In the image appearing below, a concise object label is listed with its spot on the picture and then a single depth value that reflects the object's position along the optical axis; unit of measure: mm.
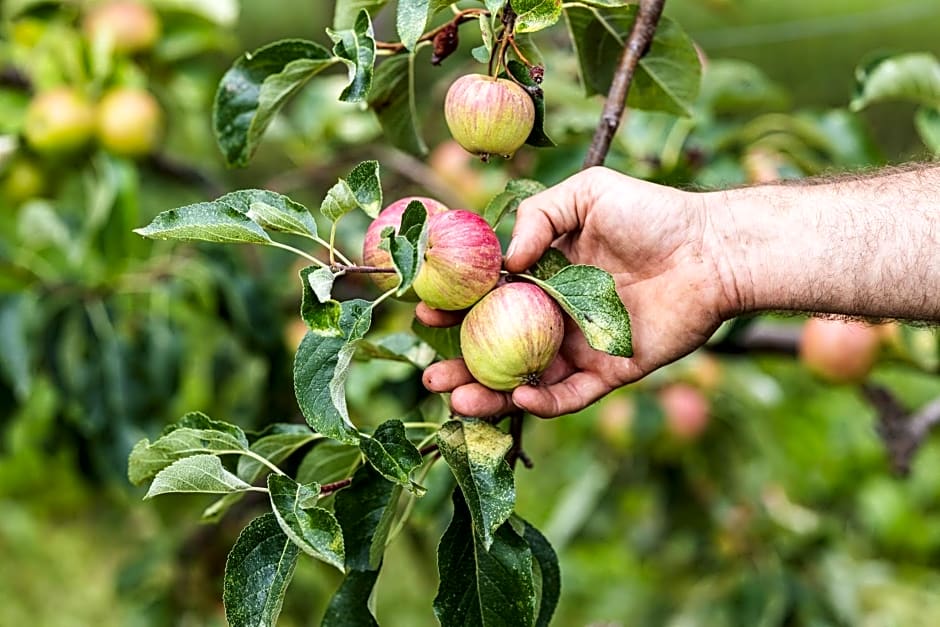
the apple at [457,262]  1318
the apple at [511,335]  1314
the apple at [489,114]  1331
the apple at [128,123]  2034
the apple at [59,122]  2007
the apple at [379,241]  1342
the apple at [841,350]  1947
